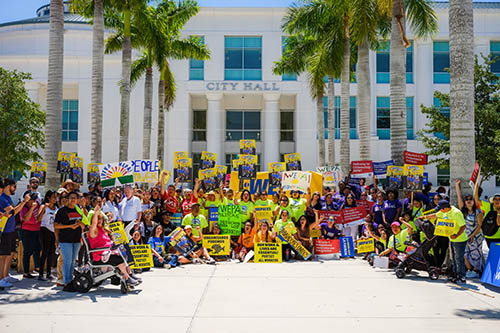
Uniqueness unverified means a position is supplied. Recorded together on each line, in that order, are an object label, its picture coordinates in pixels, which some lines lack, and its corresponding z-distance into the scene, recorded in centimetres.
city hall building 3603
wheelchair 812
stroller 957
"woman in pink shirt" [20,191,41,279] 933
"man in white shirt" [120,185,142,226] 1080
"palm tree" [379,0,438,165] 1474
